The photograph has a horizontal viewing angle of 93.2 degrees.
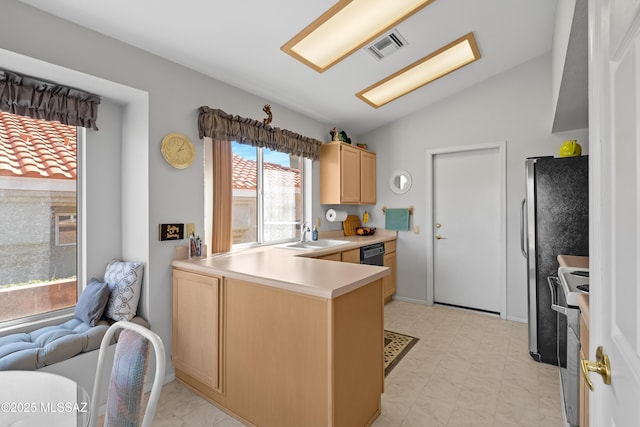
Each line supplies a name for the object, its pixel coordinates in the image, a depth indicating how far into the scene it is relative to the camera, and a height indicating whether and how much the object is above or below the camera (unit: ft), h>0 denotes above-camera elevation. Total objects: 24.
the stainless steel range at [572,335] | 4.62 -2.05
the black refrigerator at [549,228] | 7.55 -0.38
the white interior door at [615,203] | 1.69 +0.06
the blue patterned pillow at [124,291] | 7.00 -1.81
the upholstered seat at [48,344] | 5.42 -2.54
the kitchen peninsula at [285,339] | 4.92 -2.35
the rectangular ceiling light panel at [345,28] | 7.16 +4.75
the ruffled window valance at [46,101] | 5.86 +2.38
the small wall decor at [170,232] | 7.45 -0.46
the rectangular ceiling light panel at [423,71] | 9.46 +4.92
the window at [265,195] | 9.93 +0.66
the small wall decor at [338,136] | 12.69 +3.30
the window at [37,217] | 6.46 -0.07
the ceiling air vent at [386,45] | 8.23 +4.78
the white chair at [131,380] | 3.08 -1.76
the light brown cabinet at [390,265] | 13.00 -2.27
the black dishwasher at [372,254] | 11.25 -1.59
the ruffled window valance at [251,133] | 8.19 +2.49
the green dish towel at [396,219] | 13.46 -0.27
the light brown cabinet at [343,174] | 12.32 +1.65
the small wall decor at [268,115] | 9.91 +3.27
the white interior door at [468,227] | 11.78 -0.59
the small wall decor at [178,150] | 7.52 +1.62
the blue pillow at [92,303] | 6.81 -2.05
